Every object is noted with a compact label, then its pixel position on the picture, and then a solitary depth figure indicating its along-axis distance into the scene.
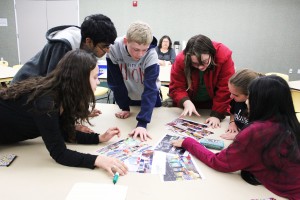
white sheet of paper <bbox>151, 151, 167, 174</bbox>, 1.14
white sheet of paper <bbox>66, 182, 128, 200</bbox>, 0.95
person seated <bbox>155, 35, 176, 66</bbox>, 5.68
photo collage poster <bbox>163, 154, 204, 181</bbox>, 1.10
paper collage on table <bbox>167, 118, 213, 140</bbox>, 1.58
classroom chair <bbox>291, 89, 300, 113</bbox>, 3.15
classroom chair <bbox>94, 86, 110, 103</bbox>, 3.65
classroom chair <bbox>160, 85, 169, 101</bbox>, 3.19
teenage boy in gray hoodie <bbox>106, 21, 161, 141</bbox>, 1.54
